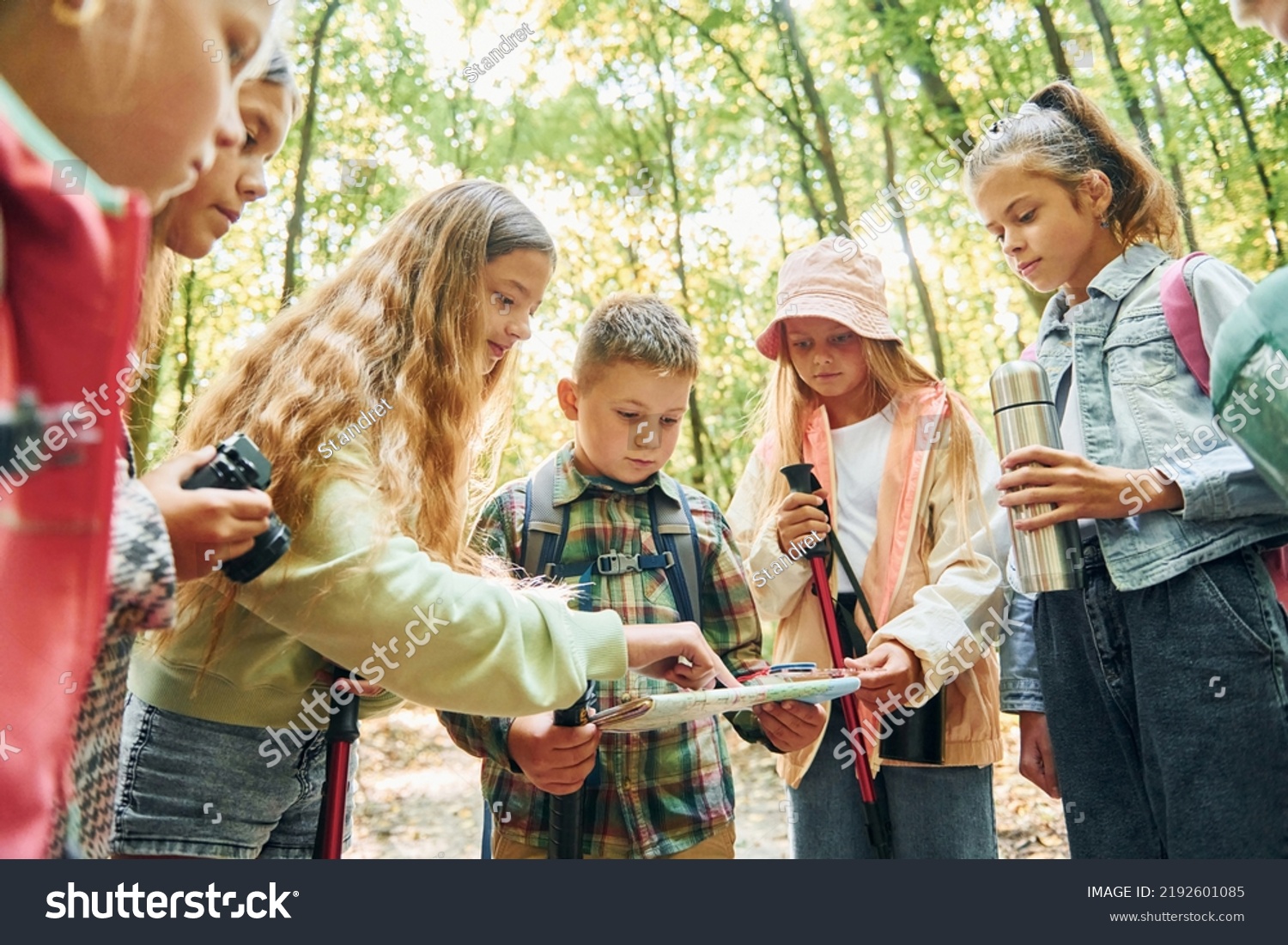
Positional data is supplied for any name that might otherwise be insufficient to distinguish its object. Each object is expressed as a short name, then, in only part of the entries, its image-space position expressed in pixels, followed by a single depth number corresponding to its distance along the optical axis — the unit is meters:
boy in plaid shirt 1.75
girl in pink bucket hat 1.80
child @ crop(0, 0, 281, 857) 0.65
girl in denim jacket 1.46
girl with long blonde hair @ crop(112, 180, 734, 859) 1.23
